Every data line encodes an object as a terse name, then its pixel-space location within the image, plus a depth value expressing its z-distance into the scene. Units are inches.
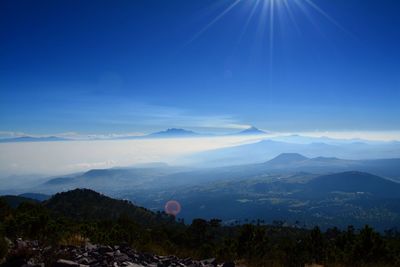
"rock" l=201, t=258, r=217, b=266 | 548.2
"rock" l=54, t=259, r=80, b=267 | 399.1
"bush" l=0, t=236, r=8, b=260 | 445.4
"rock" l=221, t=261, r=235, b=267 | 509.0
